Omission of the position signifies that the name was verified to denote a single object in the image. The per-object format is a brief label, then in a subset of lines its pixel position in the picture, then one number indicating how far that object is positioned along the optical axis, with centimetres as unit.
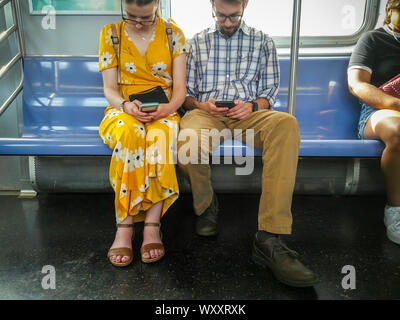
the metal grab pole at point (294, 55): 176
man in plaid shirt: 146
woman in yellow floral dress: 153
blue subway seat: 234
